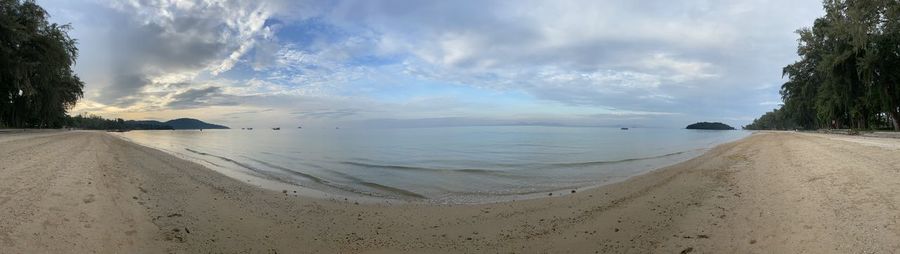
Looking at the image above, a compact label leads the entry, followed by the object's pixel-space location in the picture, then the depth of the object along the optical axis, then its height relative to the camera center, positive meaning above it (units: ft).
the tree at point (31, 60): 100.63 +17.47
